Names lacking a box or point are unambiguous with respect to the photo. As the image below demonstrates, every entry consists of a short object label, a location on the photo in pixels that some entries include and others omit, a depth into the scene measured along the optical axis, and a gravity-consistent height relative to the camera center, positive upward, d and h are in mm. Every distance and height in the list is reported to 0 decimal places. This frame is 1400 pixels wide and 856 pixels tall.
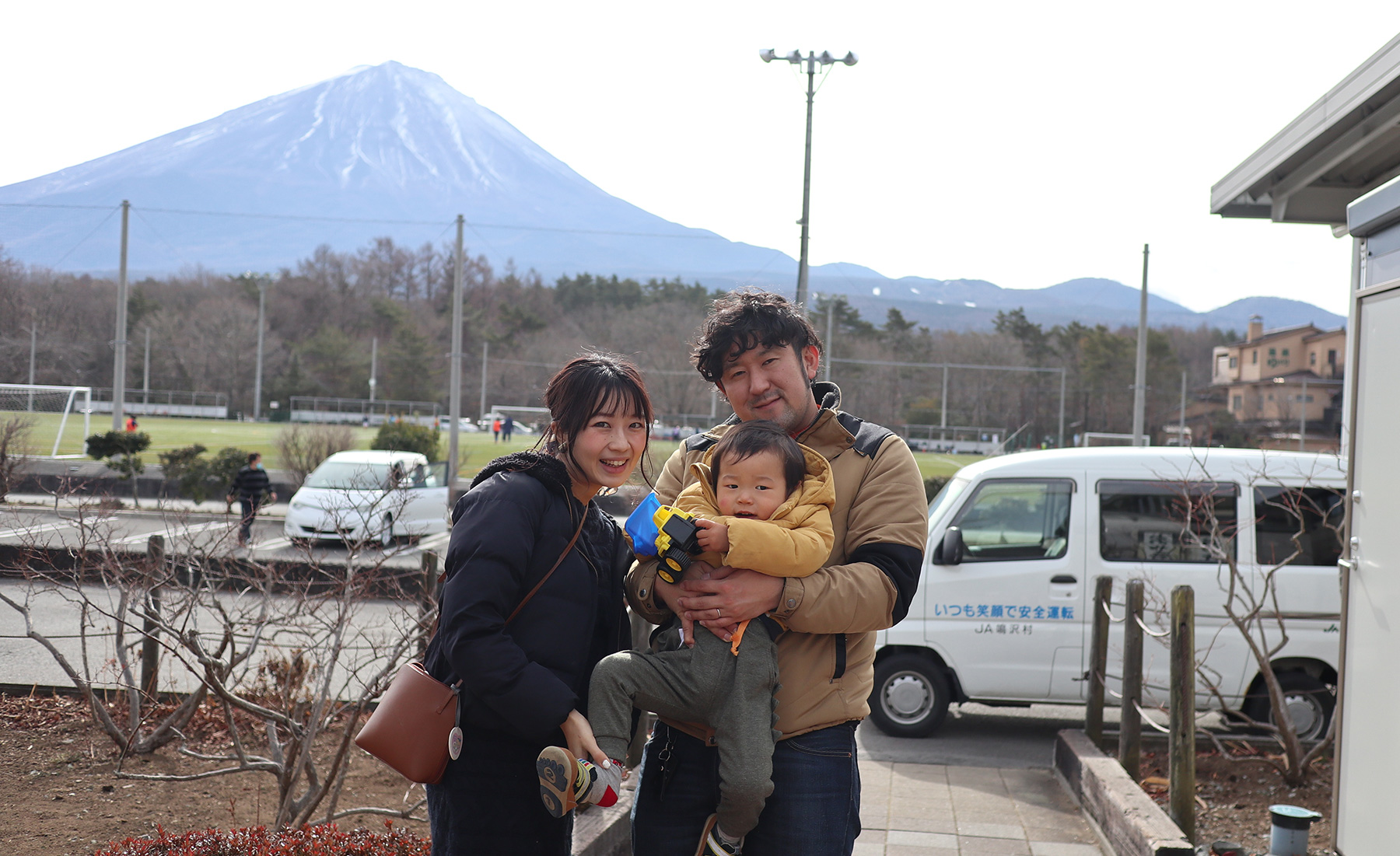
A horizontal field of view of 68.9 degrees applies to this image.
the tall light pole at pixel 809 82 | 19828 +6702
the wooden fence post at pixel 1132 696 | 5332 -1355
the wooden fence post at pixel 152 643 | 5445 -1339
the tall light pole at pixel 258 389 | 61469 +793
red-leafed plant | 3350 -1490
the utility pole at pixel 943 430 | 51812 +2
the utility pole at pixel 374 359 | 65756 +3155
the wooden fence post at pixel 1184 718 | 4391 -1211
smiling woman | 2121 -438
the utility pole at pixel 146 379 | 59062 +1077
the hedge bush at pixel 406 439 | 27141 -850
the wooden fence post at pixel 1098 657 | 5812 -1281
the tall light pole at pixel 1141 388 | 24031 +1197
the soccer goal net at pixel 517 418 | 54631 -327
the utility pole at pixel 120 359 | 25641 +938
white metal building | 3236 -351
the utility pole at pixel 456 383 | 23766 +660
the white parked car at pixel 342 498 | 15008 -1416
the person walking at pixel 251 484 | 16141 -1316
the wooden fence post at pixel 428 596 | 4676 -990
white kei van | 6699 -877
